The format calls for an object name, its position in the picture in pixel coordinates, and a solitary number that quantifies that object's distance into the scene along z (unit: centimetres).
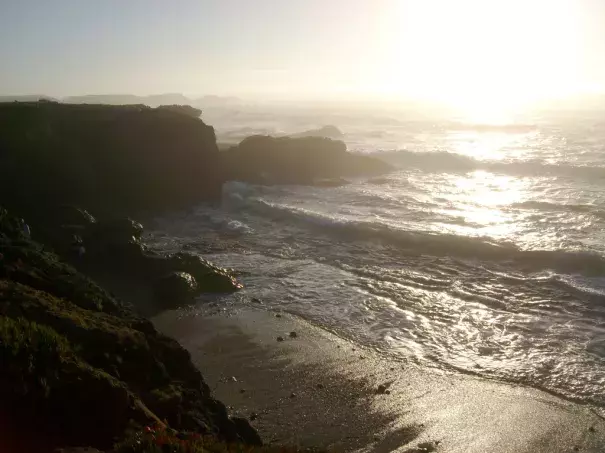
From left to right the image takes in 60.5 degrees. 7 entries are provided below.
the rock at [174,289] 1413
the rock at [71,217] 1689
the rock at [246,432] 737
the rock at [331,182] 3472
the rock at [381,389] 976
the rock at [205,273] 1509
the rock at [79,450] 502
